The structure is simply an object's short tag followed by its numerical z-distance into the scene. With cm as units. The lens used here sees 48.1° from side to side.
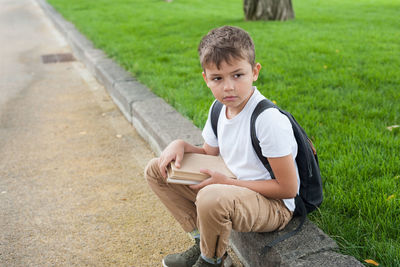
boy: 194
